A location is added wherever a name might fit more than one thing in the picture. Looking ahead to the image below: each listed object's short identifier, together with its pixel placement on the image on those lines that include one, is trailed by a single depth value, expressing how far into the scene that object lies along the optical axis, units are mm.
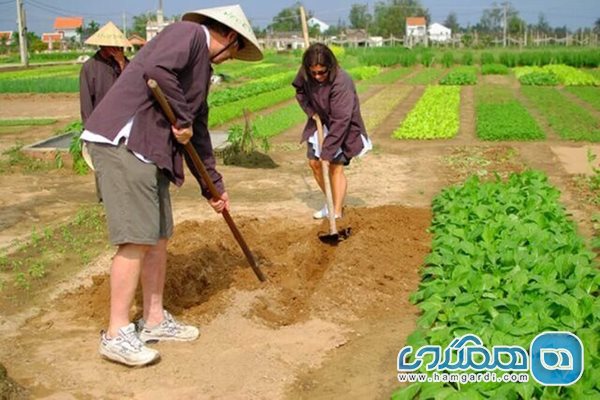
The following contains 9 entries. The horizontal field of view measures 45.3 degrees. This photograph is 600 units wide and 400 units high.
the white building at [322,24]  104669
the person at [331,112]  6039
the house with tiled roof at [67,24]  120812
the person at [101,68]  6734
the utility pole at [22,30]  42625
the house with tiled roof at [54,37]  101450
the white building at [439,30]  94056
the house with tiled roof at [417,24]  78988
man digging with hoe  3699
